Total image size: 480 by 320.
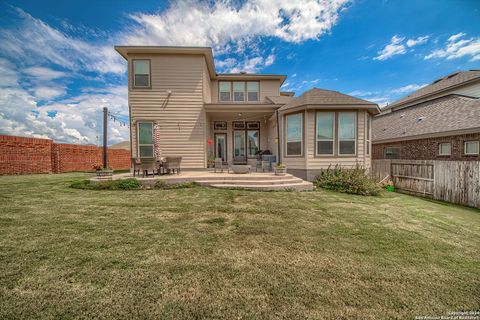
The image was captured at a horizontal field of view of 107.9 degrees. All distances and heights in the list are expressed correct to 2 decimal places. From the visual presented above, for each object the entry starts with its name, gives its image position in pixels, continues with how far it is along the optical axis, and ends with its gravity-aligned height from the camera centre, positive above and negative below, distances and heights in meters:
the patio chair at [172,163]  8.23 -0.31
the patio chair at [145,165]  7.49 -0.35
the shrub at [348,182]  7.28 -1.17
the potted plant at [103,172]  7.54 -0.67
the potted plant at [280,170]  8.14 -0.66
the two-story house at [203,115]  9.00 +2.25
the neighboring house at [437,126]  9.11 +1.86
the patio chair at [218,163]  9.13 -0.35
